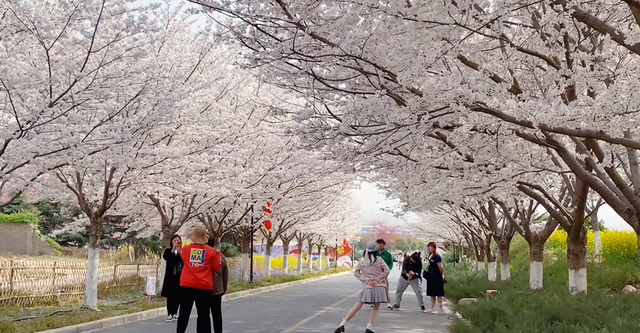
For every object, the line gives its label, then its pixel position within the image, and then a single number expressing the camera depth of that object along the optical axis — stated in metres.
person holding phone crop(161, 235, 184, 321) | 12.72
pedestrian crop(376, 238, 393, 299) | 13.63
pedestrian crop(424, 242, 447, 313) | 17.03
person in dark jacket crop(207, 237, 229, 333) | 9.23
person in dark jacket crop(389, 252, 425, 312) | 18.00
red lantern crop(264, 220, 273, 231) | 30.80
